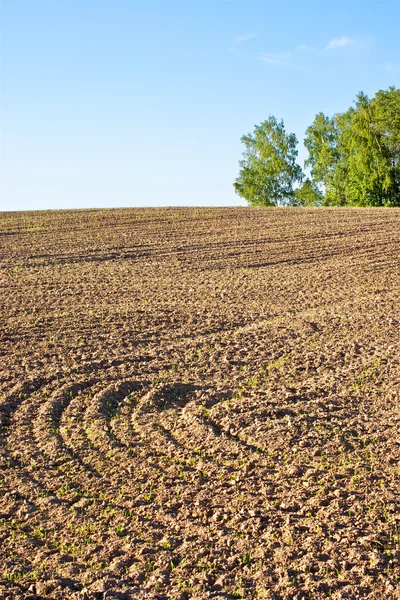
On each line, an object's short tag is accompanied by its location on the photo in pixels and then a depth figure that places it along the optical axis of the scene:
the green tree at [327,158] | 56.69
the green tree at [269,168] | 59.75
